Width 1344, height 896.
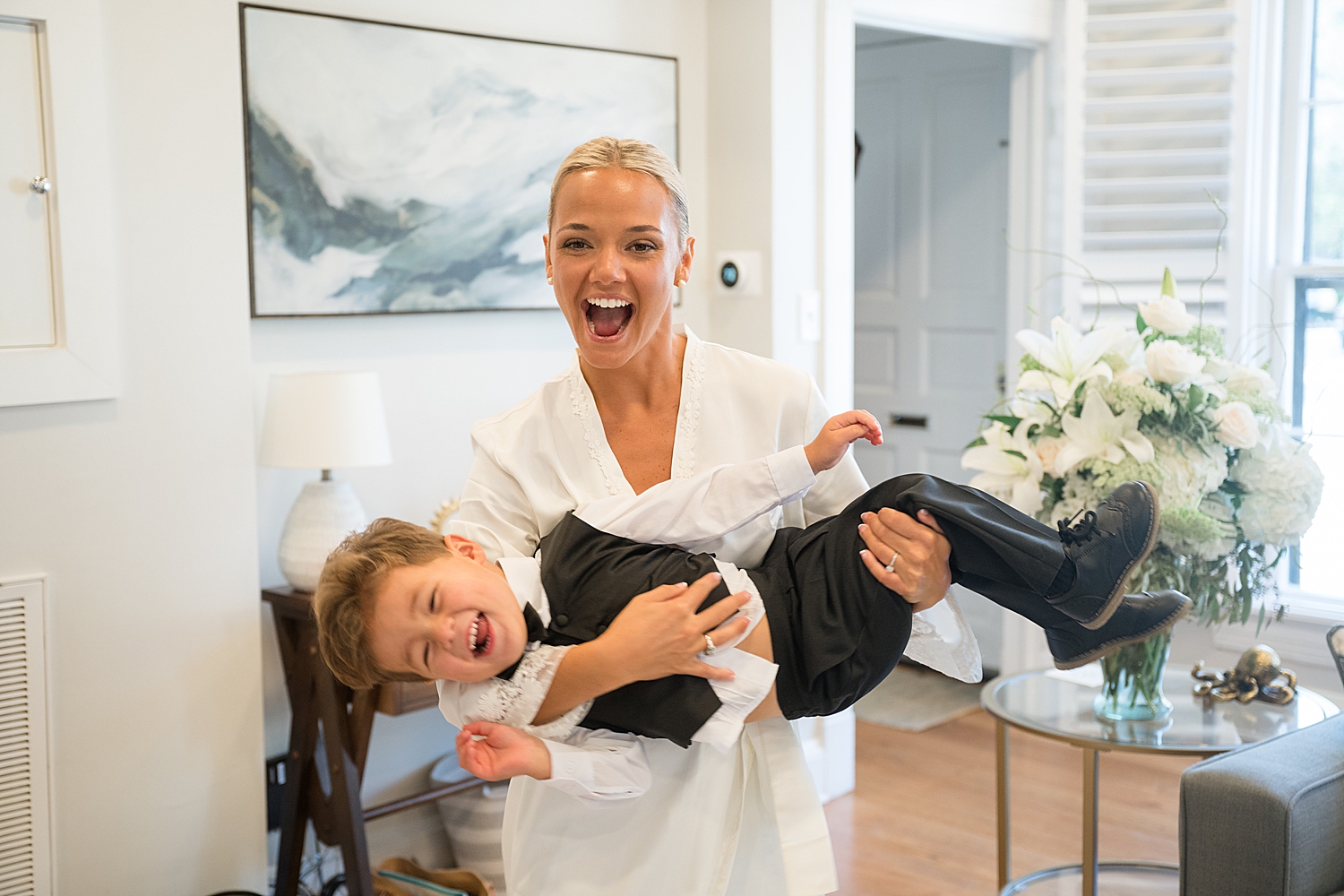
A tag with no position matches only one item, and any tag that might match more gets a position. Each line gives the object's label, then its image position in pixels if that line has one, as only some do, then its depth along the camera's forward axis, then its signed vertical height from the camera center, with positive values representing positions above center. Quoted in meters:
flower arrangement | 2.23 -0.23
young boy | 1.48 -0.34
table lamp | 2.60 -0.23
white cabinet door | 2.26 +0.25
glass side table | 2.42 -0.82
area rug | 4.36 -1.39
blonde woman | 1.51 -0.19
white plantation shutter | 3.77 +0.58
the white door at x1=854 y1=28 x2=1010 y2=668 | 4.61 +0.32
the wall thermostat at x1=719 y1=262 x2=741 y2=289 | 3.52 +0.16
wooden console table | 2.62 -0.89
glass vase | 2.47 -0.73
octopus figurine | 2.65 -0.78
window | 3.74 +0.12
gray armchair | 2.03 -0.85
